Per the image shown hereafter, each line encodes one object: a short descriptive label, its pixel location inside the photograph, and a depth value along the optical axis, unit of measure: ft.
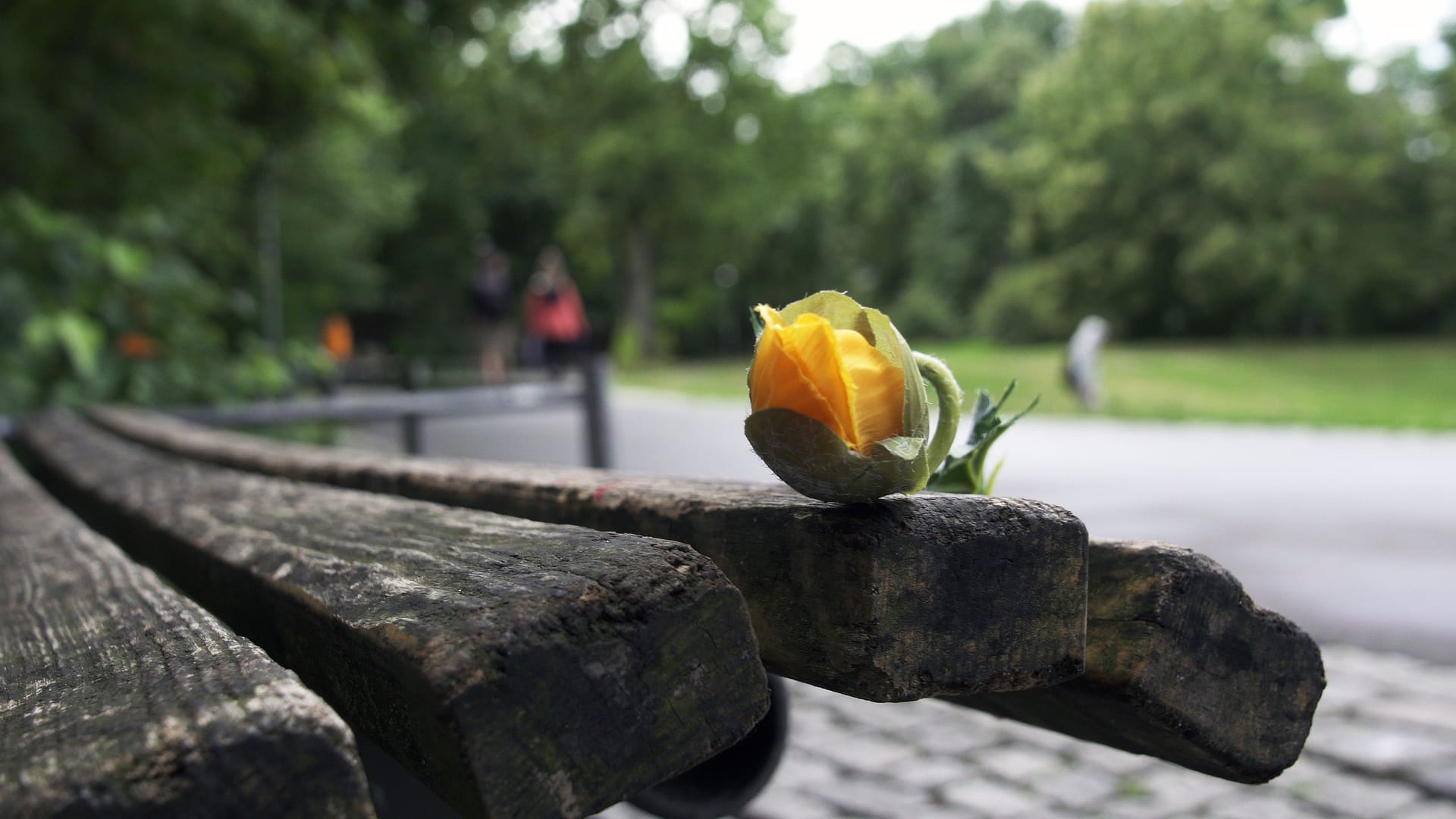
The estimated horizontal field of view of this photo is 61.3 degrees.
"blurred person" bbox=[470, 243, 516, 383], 55.72
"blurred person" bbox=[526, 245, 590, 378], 52.75
